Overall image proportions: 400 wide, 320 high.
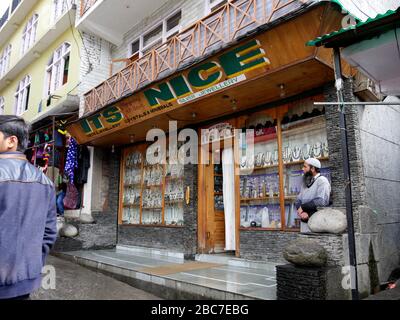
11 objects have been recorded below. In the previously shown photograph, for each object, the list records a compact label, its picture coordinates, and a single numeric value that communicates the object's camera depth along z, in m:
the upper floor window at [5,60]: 20.41
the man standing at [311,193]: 5.58
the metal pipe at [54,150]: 11.74
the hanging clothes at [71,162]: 11.47
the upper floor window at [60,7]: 13.65
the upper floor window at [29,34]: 17.12
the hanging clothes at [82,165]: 11.53
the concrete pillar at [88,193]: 11.41
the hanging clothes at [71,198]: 11.48
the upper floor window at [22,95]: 17.42
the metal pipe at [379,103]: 4.15
